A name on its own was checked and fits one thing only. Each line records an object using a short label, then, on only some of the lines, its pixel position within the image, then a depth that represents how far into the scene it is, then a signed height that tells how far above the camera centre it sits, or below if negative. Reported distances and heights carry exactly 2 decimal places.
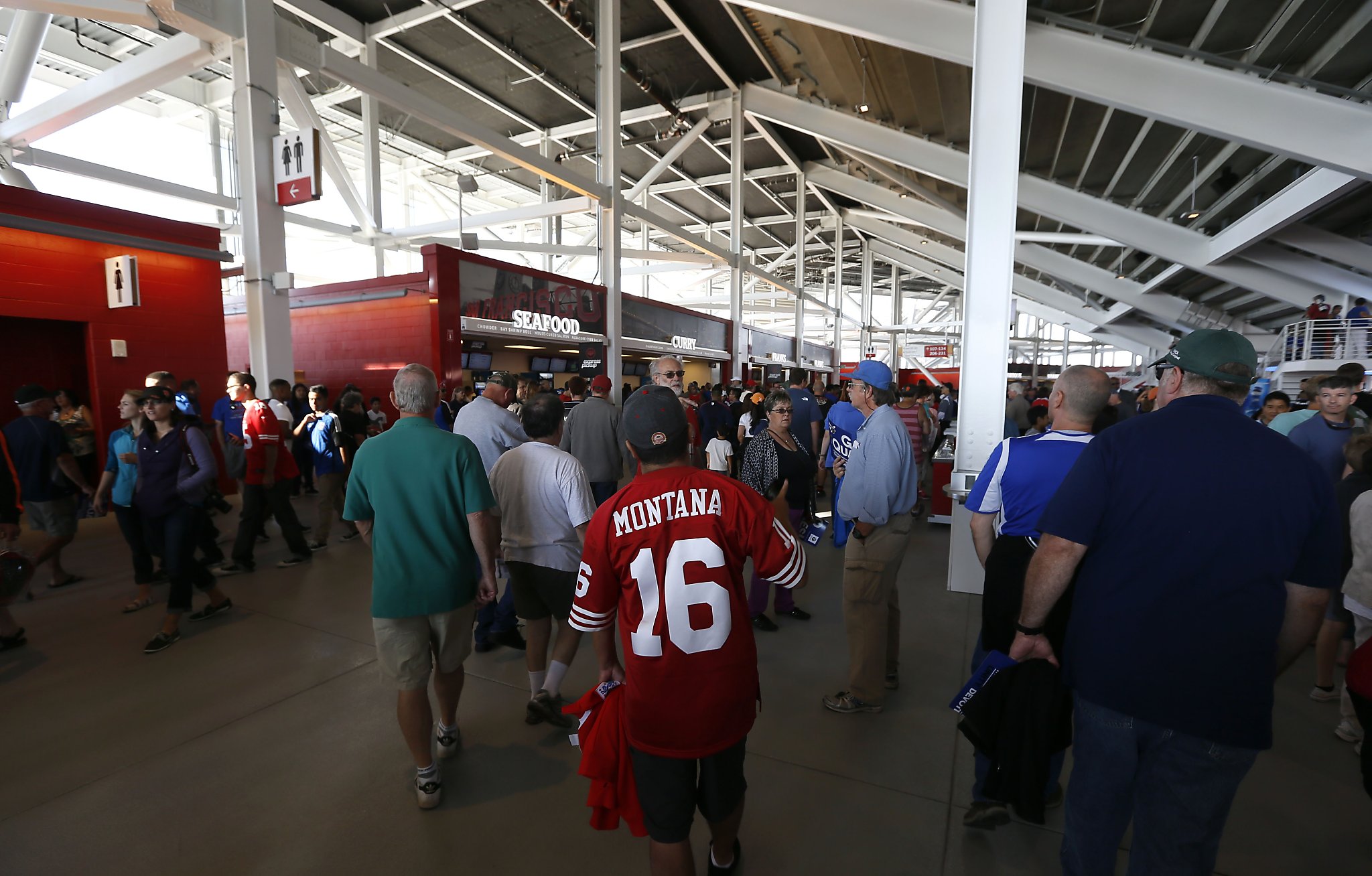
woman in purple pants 3.79 -0.54
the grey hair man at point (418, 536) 2.31 -0.63
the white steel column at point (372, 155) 12.52 +4.98
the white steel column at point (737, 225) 15.62 +4.87
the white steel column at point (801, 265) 20.70 +4.61
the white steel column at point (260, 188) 7.17 +2.44
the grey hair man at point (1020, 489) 2.02 -0.37
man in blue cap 2.94 -0.80
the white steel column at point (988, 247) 4.55 +1.12
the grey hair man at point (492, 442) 3.75 -0.40
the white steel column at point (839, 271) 25.22 +5.03
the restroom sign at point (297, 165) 7.13 +2.69
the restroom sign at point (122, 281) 7.31 +1.25
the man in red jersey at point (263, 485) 5.09 -0.95
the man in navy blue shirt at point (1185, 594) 1.37 -0.52
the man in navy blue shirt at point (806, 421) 6.35 -0.41
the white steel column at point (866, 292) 29.70 +4.86
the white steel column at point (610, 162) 11.37 +4.87
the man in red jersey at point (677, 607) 1.53 -0.61
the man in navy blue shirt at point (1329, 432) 3.63 -0.29
